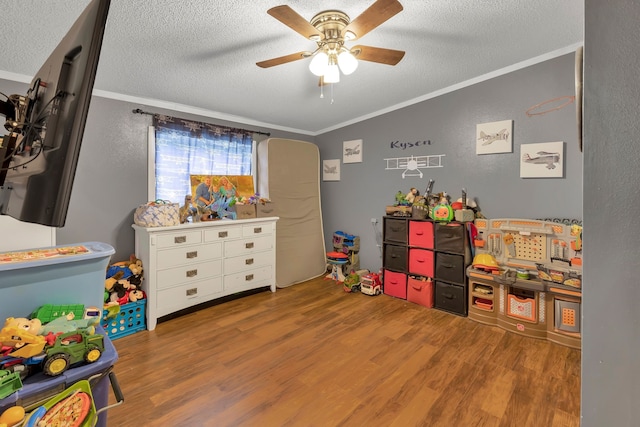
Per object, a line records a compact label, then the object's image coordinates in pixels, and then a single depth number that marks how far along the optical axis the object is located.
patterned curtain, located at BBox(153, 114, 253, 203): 3.05
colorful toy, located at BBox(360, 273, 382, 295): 3.43
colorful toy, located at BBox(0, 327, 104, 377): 0.78
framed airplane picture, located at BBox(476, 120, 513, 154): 2.82
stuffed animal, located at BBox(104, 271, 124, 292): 2.43
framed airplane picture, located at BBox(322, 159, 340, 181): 4.28
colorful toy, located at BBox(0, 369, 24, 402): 0.69
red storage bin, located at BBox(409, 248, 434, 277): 3.11
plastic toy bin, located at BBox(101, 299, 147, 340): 2.36
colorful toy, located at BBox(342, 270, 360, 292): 3.52
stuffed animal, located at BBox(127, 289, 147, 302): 2.49
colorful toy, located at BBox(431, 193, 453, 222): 2.99
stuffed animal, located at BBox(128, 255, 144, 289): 2.57
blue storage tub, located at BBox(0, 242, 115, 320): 1.04
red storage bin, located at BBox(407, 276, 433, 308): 3.08
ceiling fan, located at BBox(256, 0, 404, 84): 1.53
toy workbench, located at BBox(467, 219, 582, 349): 2.33
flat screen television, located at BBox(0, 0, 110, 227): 0.64
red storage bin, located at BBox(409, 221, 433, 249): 3.10
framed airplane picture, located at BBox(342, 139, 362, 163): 4.00
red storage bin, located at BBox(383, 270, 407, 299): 3.30
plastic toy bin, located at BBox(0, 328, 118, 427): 0.73
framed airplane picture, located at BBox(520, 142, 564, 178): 2.57
